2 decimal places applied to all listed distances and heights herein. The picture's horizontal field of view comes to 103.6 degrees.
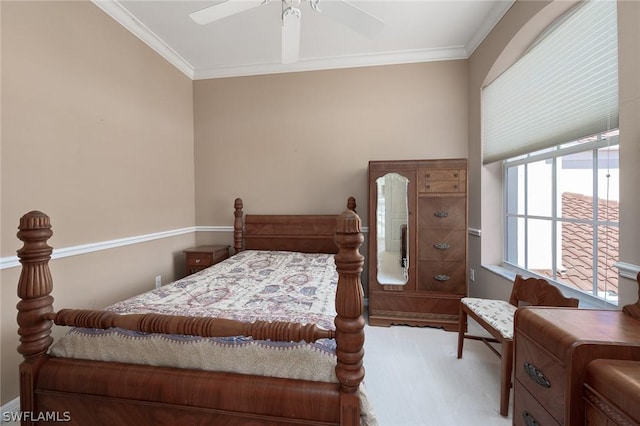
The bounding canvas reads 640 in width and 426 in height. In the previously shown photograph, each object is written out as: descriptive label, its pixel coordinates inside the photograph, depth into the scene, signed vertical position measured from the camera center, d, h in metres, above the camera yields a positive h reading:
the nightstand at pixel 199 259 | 2.85 -0.59
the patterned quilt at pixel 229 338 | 1.00 -0.57
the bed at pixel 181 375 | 0.94 -0.68
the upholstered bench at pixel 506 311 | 1.52 -0.79
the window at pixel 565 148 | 1.51 +0.42
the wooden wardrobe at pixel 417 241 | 2.49 -0.38
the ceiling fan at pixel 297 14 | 1.51 +1.19
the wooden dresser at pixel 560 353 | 0.74 -0.49
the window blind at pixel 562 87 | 1.46 +0.84
